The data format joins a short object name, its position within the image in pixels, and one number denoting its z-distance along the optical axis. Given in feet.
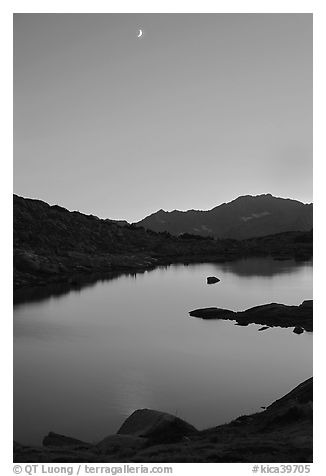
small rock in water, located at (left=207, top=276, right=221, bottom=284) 207.11
